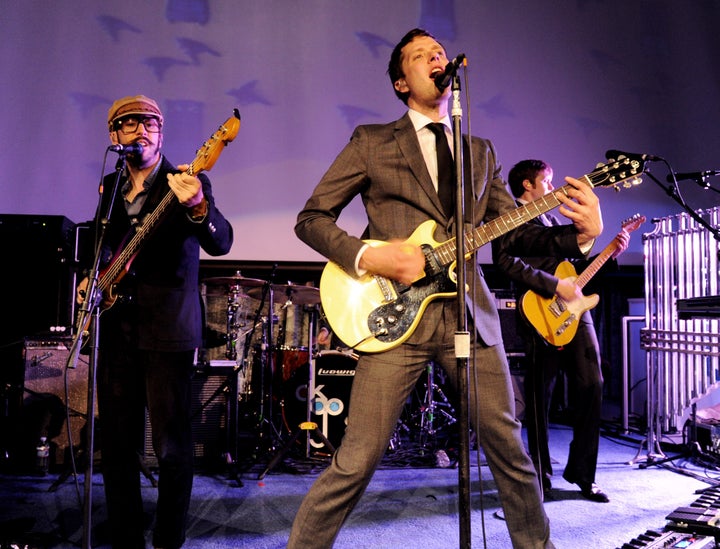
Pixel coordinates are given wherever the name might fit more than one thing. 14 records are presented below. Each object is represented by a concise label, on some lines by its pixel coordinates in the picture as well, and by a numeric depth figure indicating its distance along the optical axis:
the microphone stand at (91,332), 2.61
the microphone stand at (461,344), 2.08
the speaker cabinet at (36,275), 5.93
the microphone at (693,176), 4.19
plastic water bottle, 5.29
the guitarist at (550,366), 4.46
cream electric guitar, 2.47
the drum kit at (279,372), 5.80
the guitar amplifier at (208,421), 5.62
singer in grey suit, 2.37
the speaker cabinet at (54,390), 5.48
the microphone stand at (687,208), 4.01
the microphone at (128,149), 2.84
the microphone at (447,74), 2.20
